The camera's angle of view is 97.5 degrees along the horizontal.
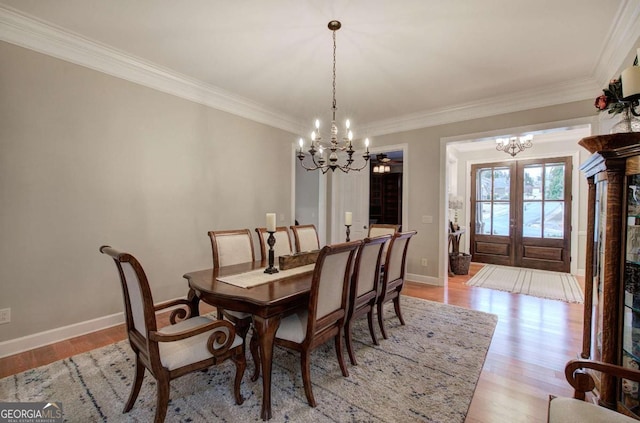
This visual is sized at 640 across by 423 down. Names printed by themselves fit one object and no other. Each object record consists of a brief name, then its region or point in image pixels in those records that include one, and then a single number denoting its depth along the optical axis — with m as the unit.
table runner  2.00
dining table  1.64
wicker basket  5.19
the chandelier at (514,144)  5.11
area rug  1.68
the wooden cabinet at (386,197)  7.50
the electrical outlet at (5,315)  2.29
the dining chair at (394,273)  2.63
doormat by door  4.10
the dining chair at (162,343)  1.42
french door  5.49
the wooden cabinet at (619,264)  1.35
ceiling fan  6.79
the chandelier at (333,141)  2.38
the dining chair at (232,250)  2.30
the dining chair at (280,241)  2.97
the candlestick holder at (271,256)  2.26
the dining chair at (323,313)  1.72
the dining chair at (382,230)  3.37
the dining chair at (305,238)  3.33
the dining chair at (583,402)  1.06
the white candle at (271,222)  2.24
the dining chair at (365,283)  2.17
